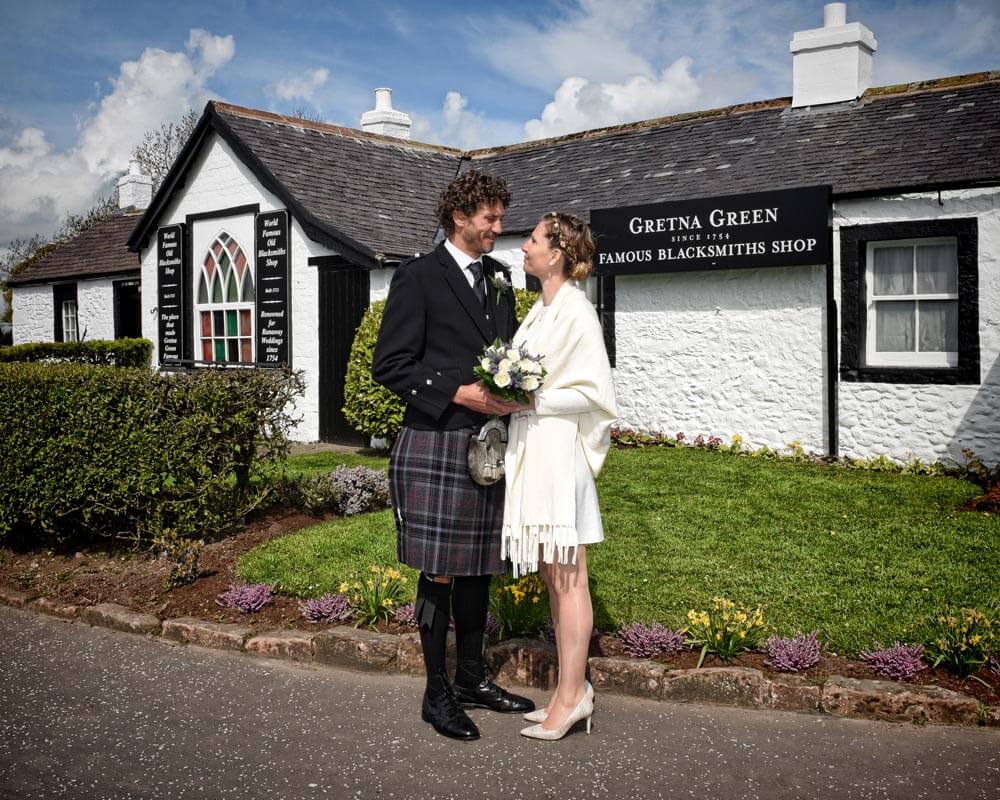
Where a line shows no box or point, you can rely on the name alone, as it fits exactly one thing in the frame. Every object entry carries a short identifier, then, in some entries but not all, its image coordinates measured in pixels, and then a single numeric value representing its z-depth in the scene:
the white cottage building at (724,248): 10.77
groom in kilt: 4.12
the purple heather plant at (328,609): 5.54
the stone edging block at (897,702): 4.25
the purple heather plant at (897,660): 4.54
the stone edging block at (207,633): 5.44
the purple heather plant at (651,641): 4.89
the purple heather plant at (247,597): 5.84
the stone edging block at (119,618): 5.77
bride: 4.01
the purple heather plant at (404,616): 5.34
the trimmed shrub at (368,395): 11.41
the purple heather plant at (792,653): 4.64
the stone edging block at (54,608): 6.11
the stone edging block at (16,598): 6.41
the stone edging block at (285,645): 5.25
